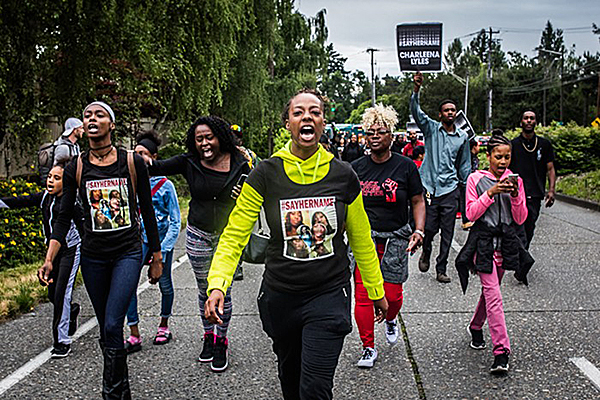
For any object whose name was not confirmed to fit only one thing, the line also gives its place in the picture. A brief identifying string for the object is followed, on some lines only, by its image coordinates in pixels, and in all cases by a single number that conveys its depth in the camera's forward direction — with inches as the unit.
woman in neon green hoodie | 127.3
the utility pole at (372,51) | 3348.9
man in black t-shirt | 319.3
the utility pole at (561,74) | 2666.1
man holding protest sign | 311.1
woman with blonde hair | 200.2
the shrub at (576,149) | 850.1
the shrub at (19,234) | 369.7
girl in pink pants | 193.3
